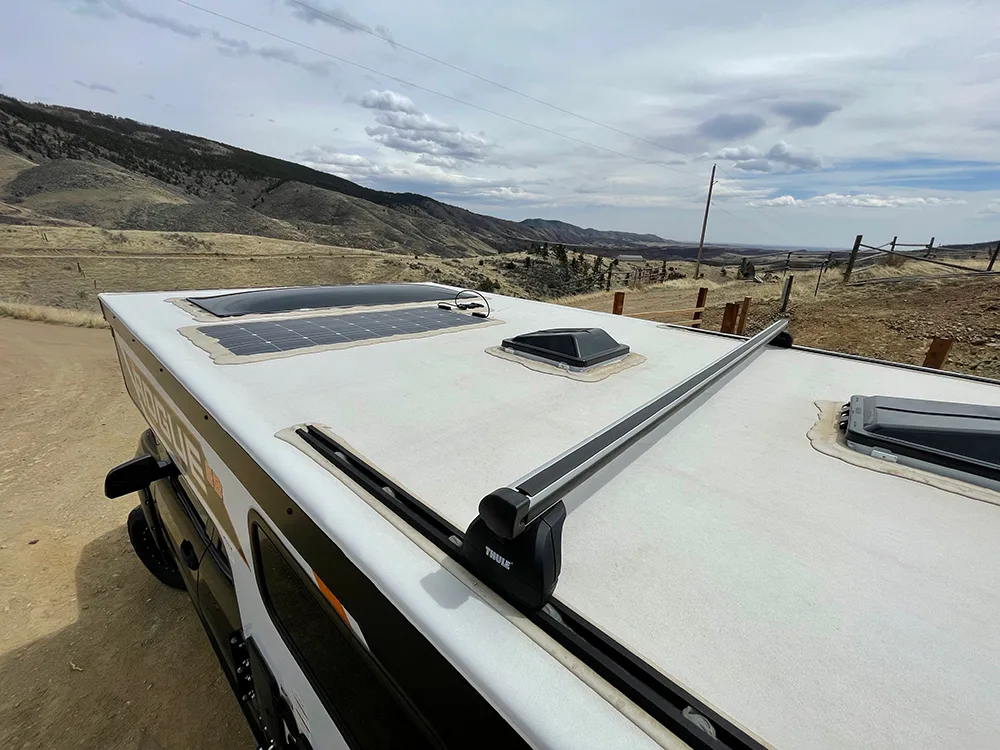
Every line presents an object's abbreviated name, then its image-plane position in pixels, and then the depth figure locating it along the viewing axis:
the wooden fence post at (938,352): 5.20
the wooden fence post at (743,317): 8.88
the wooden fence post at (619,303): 9.16
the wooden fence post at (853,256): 16.02
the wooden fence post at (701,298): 9.80
